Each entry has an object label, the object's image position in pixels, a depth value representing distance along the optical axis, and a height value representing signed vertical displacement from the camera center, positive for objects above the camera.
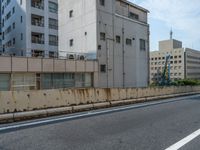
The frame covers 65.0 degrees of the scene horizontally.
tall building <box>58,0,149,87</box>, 21.84 +6.08
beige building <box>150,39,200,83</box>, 81.95 +9.35
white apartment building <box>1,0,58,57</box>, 30.52 +10.46
